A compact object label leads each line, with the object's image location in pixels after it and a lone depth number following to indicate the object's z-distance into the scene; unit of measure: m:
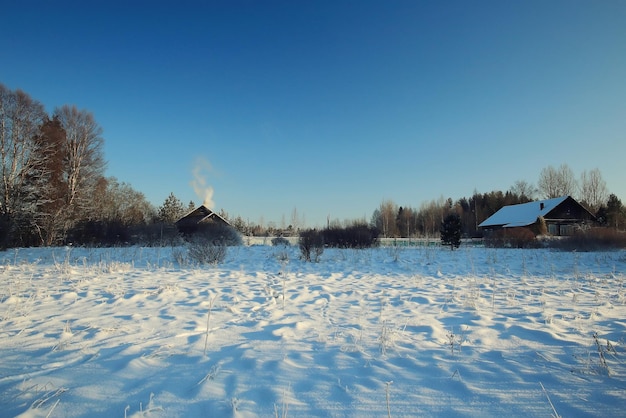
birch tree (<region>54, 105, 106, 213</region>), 22.78
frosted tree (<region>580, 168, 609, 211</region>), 46.09
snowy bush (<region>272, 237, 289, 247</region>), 19.70
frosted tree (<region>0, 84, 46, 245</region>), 18.34
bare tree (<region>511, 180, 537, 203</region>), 55.53
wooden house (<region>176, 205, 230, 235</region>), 27.30
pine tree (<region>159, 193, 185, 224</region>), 47.31
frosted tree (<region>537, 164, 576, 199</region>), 47.94
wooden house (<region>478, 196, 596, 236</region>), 34.10
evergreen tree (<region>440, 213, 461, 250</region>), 20.45
